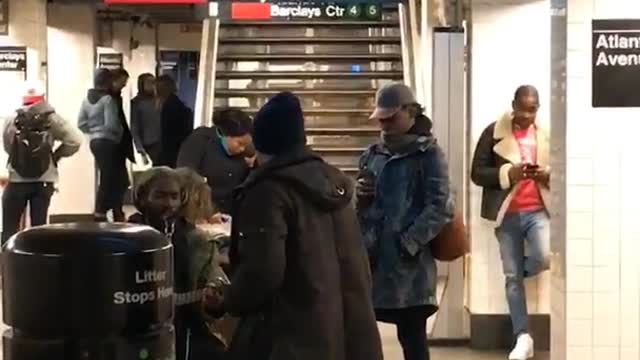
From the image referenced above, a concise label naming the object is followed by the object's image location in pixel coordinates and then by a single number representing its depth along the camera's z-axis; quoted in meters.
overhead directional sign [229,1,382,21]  14.09
